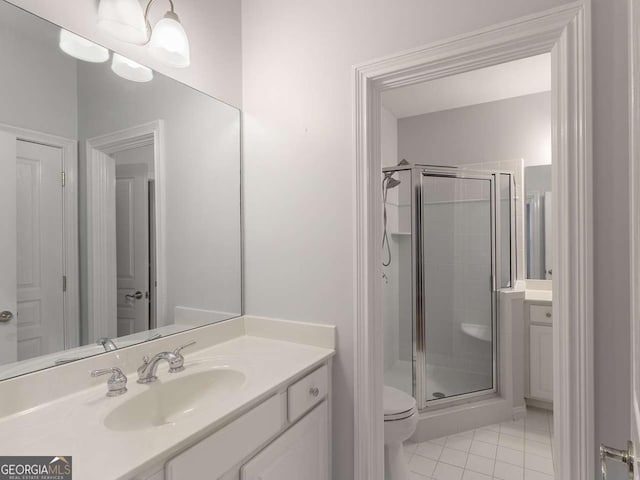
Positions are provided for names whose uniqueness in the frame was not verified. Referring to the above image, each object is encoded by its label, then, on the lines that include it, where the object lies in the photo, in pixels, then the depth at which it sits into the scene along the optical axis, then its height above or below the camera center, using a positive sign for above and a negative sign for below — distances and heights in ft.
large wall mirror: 3.10 +0.47
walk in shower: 8.46 -0.81
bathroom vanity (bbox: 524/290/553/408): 8.21 -2.82
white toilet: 5.42 -3.13
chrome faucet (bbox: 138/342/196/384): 3.67 -1.40
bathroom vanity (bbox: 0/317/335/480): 2.46 -1.55
